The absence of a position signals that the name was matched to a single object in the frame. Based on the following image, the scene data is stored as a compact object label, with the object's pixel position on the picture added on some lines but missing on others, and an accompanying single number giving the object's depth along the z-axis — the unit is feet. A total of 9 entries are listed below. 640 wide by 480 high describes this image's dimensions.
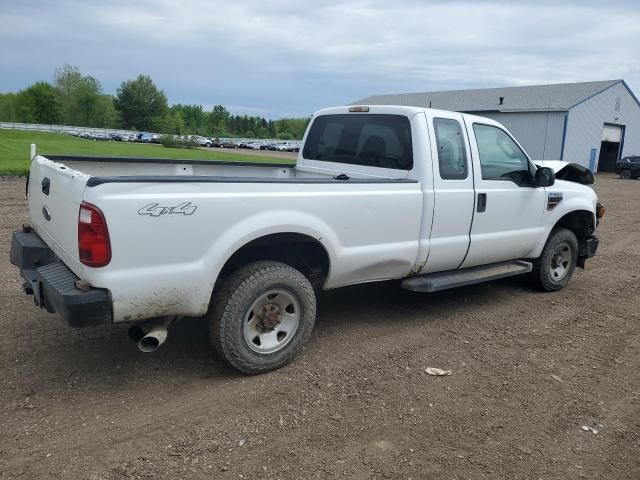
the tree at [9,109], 339.40
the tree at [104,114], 300.81
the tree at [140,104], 325.21
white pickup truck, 11.16
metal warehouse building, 118.52
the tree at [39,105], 312.91
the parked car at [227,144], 233.96
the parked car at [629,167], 109.19
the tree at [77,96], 298.56
